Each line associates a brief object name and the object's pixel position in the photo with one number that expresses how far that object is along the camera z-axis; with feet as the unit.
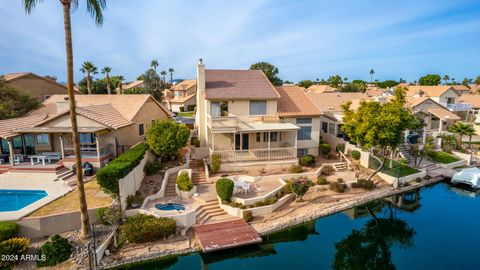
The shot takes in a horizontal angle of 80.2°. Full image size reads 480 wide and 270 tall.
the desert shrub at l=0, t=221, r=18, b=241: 48.44
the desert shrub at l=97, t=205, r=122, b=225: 55.88
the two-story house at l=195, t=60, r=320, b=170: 88.38
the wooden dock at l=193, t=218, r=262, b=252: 55.31
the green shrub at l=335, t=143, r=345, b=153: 102.99
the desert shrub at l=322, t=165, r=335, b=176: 90.27
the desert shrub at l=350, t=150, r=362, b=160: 98.58
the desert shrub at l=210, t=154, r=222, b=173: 83.65
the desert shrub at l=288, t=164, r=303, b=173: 86.58
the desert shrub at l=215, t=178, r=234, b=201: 67.92
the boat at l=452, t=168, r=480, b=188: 92.35
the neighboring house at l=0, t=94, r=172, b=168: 79.87
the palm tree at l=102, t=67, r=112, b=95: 209.87
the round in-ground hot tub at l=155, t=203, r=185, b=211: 64.28
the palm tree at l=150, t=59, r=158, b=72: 292.40
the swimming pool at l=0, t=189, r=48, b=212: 59.31
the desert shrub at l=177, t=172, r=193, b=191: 71.67
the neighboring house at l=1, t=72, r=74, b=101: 121.86
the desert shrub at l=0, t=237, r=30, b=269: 46.62
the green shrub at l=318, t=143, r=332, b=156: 101.40
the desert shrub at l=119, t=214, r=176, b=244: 55.06
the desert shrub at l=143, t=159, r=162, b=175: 80.07
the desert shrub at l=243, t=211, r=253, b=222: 65.00
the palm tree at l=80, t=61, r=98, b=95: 171.12
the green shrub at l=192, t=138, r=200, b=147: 104.09
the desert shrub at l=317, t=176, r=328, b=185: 82.64
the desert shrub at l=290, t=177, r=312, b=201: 72.84
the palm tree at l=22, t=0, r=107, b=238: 46.32
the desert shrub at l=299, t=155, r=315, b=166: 91.42
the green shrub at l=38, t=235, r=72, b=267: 48.14
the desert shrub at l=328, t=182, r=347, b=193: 80.64
